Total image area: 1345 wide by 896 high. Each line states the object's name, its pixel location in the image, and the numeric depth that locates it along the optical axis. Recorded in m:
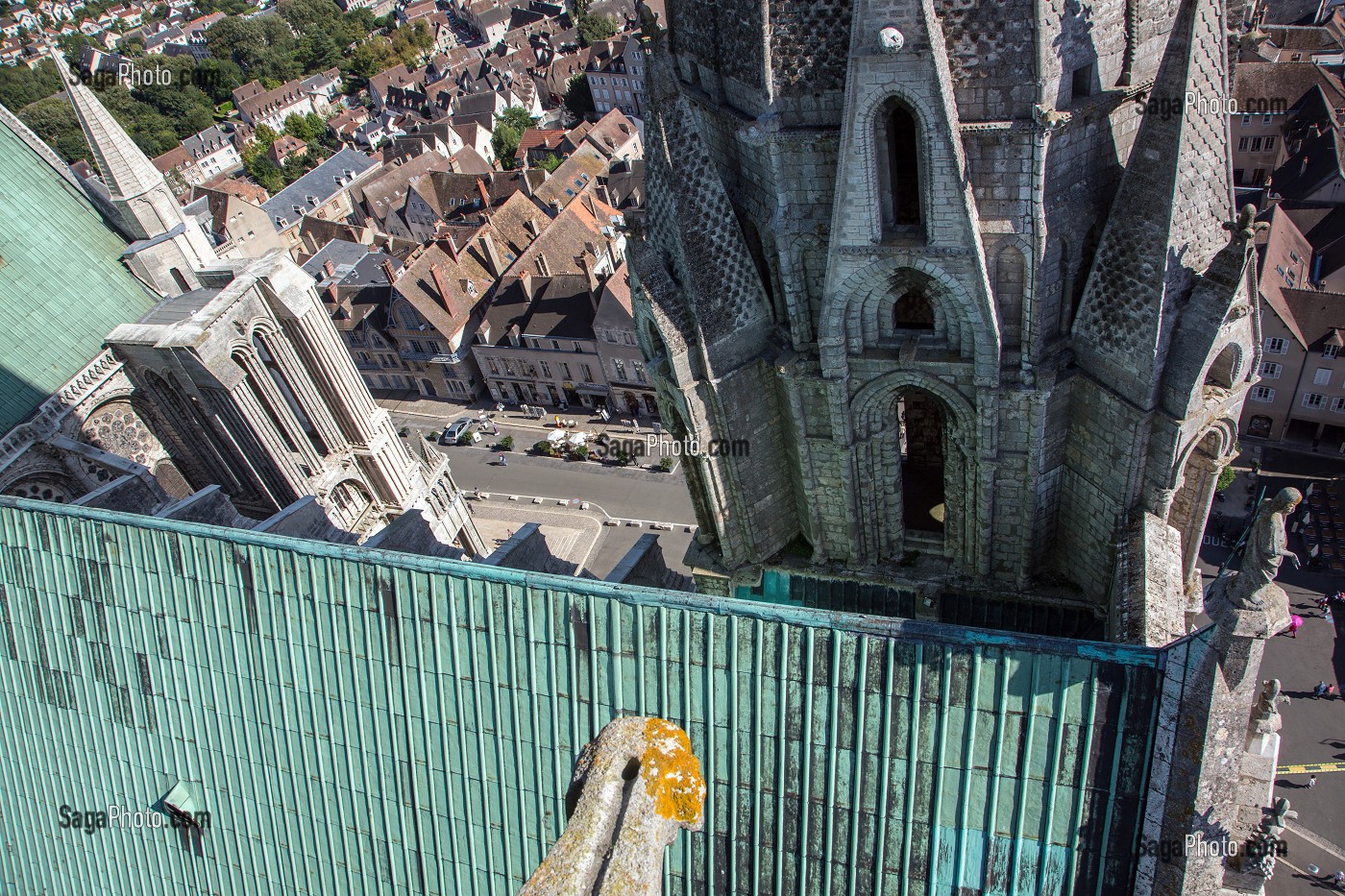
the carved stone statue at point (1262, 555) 11.62
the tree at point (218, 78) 169.75
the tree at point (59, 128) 147.88
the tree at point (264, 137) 143.38
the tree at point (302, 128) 143.38
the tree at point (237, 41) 184.50
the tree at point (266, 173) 129.62
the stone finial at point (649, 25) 16.78
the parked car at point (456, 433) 71.94
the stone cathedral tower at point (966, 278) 14.03
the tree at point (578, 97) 123.75
